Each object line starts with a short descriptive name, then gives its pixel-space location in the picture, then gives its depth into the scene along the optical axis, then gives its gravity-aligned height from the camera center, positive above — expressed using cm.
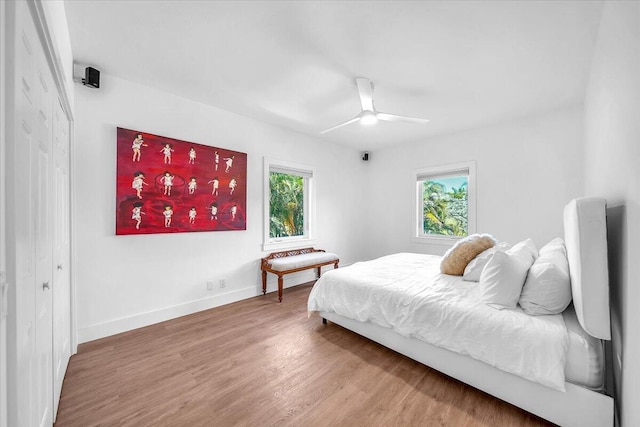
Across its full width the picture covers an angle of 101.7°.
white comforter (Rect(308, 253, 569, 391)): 144 -73
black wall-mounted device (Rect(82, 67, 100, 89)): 229 +121
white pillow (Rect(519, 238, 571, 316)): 161 -49
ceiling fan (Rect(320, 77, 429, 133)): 240 +102
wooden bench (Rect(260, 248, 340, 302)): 347 -70
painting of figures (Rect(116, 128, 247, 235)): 261 +30
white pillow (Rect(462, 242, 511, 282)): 227 -49
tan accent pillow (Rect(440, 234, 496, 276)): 246 -39
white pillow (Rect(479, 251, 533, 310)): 172 -47
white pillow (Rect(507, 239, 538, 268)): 197 -33
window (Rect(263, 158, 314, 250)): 386 +13
